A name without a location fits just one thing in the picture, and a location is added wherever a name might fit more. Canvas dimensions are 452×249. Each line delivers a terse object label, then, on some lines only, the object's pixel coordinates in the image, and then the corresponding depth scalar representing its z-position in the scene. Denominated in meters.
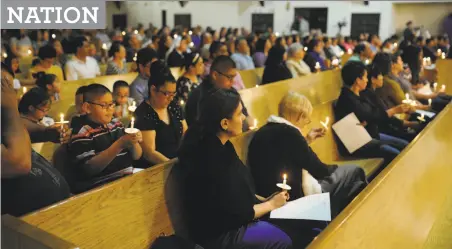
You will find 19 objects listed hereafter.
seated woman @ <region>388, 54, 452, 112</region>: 5.87
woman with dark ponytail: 2.44
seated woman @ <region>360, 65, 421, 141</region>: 4.76
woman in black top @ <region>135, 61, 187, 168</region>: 3.29
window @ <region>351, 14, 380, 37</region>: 17.19
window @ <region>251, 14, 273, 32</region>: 19.09
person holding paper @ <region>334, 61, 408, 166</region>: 4.59
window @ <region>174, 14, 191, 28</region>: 19.89
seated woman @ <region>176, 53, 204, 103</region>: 4.64
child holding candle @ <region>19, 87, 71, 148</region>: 3.20
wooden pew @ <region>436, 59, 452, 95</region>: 8.31
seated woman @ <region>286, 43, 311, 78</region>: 7.12
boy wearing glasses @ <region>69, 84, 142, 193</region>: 2.78
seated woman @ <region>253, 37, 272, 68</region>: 8.59
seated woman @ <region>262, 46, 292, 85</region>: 6.61
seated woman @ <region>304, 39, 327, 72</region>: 8.15
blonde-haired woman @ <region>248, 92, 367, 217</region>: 2.96
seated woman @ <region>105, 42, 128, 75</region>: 6.18
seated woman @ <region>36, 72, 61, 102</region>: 4.57
